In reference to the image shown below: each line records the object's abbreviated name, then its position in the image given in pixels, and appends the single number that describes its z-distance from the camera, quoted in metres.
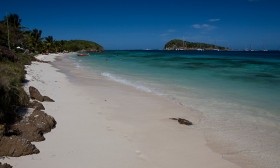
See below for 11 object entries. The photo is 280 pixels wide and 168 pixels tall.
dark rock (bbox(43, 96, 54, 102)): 8.24
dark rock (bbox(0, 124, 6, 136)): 4.51
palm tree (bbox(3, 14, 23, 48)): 33.33
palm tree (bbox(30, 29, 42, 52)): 49.79
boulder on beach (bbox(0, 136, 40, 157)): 4.33
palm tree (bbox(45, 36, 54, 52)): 65.18
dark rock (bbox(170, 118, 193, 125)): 6.99
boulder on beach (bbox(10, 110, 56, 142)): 5.08
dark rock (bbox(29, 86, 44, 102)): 8.05
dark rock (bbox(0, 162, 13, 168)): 3.77
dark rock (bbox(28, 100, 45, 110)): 6.98
